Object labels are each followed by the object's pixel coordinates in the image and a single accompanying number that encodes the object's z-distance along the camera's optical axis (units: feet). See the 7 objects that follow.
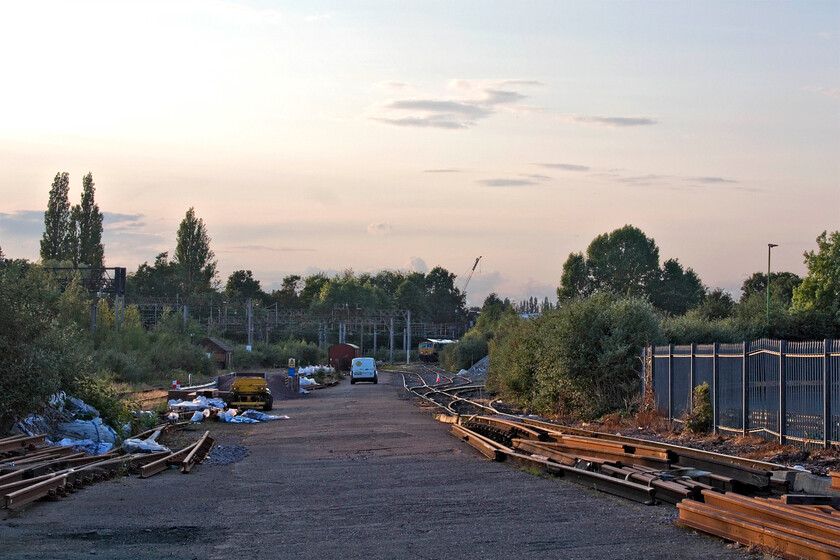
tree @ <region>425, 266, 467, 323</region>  644.27
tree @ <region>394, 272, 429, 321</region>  618.44
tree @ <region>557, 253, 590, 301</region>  413.80
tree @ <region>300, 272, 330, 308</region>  642.31
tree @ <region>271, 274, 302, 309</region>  596.29
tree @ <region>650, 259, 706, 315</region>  398.01
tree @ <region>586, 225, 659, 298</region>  414.00
